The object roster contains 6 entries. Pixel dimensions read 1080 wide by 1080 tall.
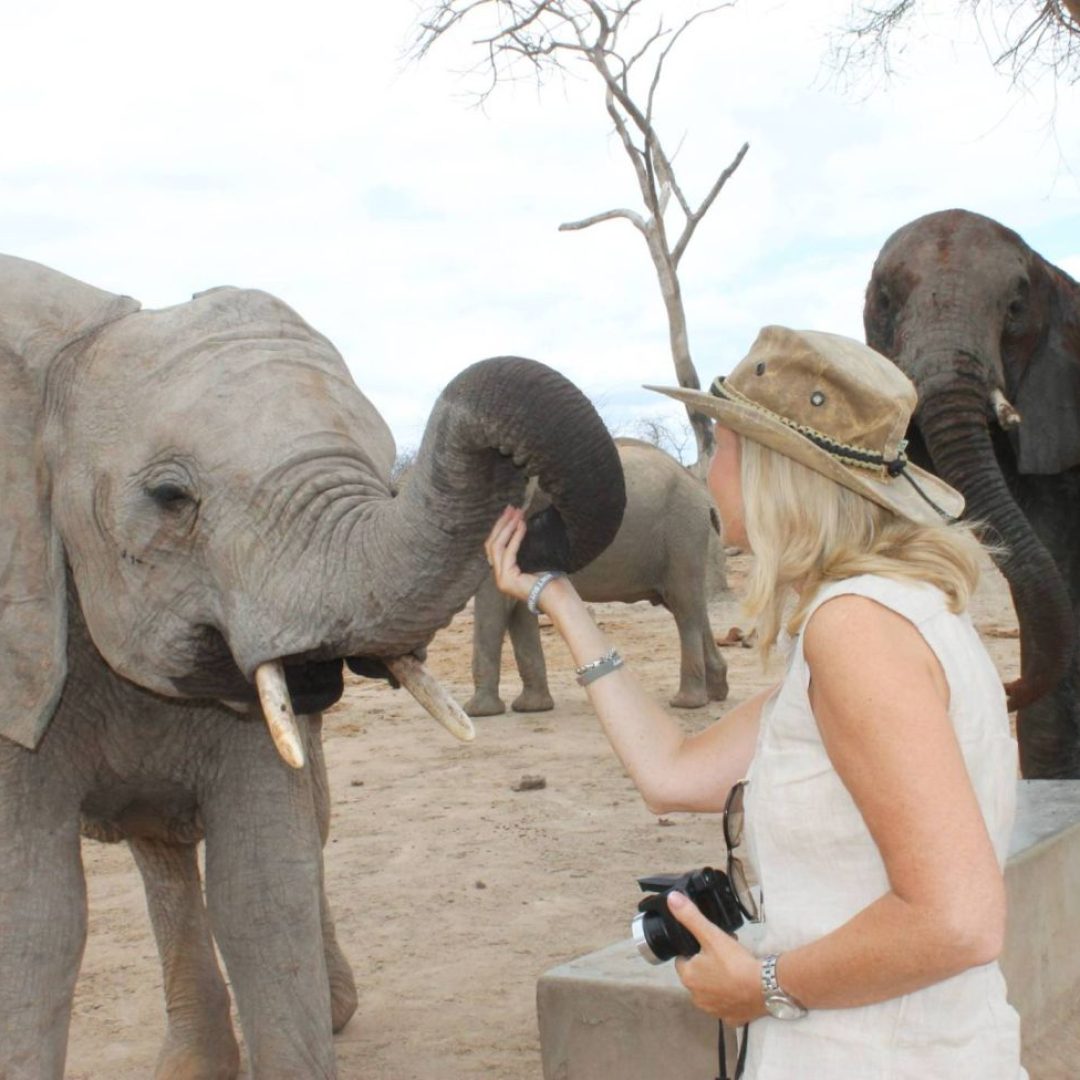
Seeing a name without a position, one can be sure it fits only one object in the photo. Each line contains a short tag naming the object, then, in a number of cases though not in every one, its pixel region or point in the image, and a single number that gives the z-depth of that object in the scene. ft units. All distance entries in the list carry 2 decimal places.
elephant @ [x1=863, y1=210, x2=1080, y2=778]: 16.83
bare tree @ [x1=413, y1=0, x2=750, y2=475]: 66.90
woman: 5.85
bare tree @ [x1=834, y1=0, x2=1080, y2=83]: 26.84
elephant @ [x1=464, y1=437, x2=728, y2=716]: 32.09
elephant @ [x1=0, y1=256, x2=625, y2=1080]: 9.25
